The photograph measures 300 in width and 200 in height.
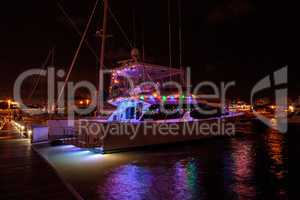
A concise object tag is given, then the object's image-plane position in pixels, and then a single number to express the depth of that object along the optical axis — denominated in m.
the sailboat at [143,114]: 14.84
